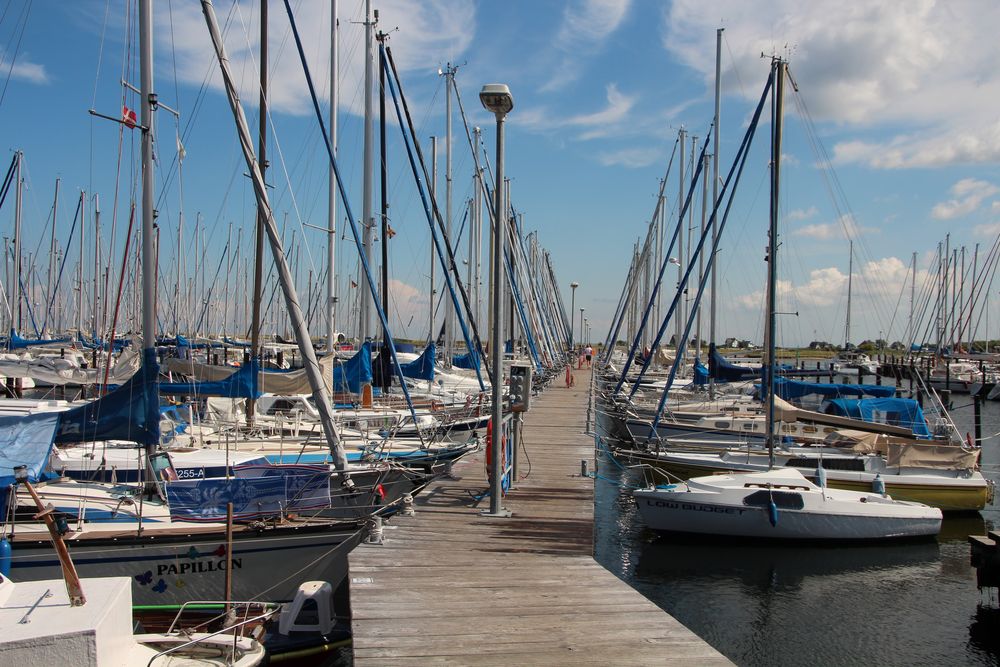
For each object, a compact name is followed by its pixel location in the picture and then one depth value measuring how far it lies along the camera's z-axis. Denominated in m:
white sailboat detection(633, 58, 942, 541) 17.41
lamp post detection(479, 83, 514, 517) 9.66
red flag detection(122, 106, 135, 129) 12.98
